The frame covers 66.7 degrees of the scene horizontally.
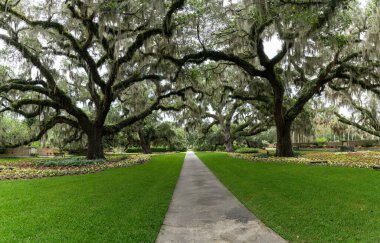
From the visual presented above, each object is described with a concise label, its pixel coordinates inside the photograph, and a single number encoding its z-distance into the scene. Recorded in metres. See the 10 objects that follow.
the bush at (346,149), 26.11
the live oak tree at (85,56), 14.01
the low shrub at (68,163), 16.80
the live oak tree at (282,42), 12.19
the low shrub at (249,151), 29.39
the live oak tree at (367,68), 14.30
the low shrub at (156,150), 48.16
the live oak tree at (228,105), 22.34
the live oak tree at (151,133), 37.09
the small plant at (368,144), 34.33
